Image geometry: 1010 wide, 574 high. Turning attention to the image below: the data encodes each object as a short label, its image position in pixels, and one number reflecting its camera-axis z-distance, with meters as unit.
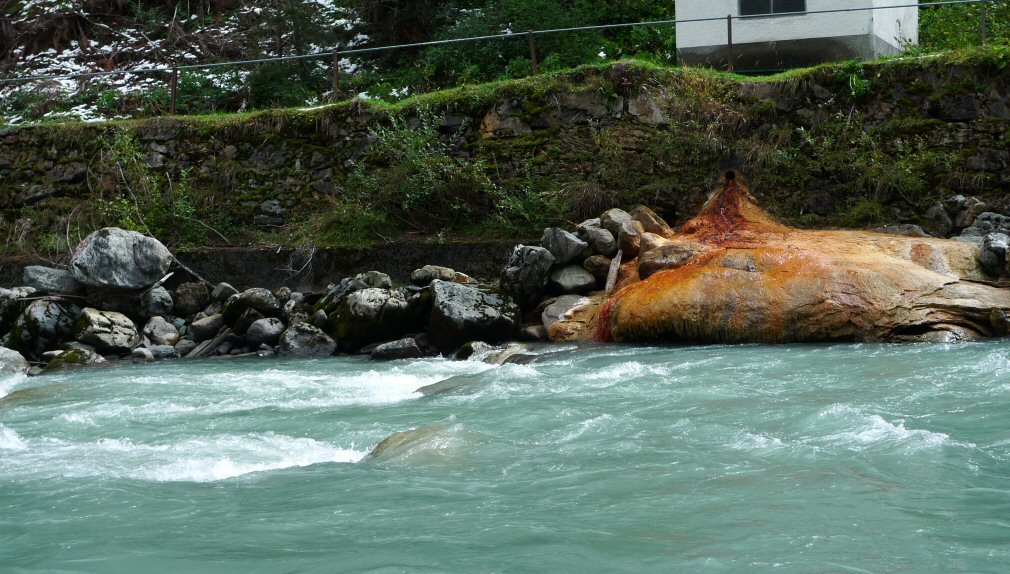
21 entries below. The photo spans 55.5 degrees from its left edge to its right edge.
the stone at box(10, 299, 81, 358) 11.77
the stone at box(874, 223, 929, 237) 11.66
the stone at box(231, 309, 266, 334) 11.87
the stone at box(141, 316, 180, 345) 12.08
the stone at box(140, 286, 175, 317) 12.59
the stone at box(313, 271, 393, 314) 11.80
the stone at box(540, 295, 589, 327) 10.97
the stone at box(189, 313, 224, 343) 12.05
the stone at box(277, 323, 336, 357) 11.20
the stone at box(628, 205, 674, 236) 12.23
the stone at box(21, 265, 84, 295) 12.46
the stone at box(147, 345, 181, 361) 11.59
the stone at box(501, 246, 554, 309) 11.41
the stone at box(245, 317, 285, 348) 11.59
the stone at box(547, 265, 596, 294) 11.43
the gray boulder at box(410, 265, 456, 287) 11.90
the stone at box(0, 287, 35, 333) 12.33
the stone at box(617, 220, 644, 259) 11.59
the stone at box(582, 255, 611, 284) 11.49
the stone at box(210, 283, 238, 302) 12.81
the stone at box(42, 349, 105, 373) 10.84
